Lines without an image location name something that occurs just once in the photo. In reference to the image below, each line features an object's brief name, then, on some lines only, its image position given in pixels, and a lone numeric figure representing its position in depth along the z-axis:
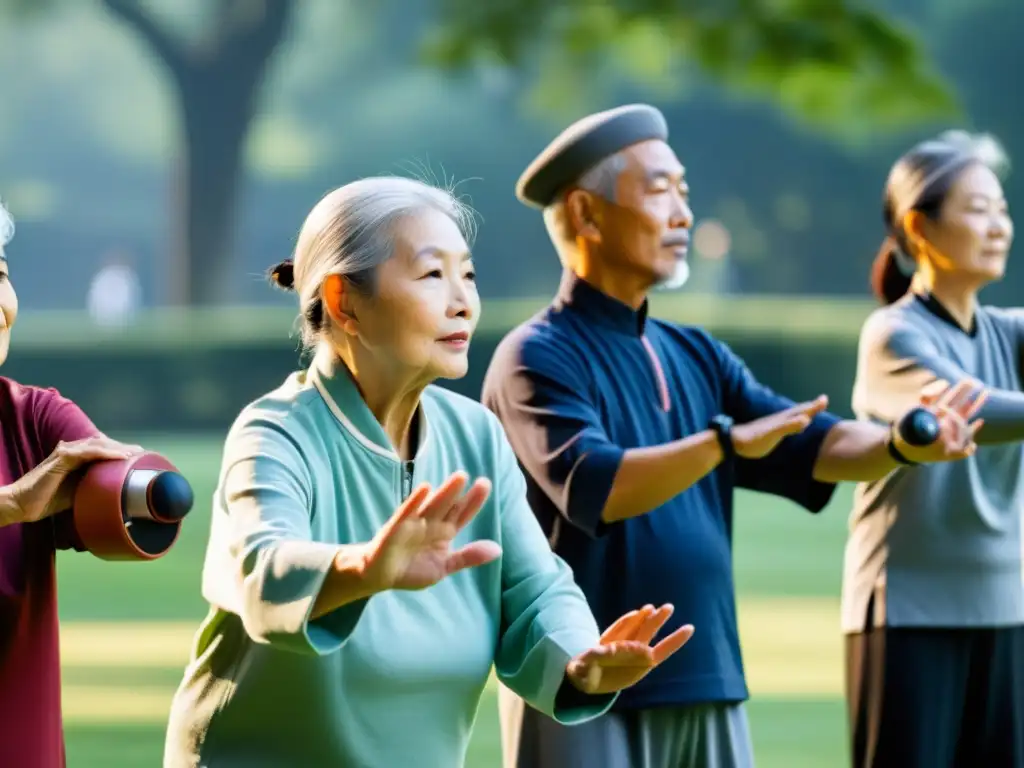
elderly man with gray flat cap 7.57
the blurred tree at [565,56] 43.70
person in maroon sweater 6.09
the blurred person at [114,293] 58.40
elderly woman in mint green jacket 5.68
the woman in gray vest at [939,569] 9.31
